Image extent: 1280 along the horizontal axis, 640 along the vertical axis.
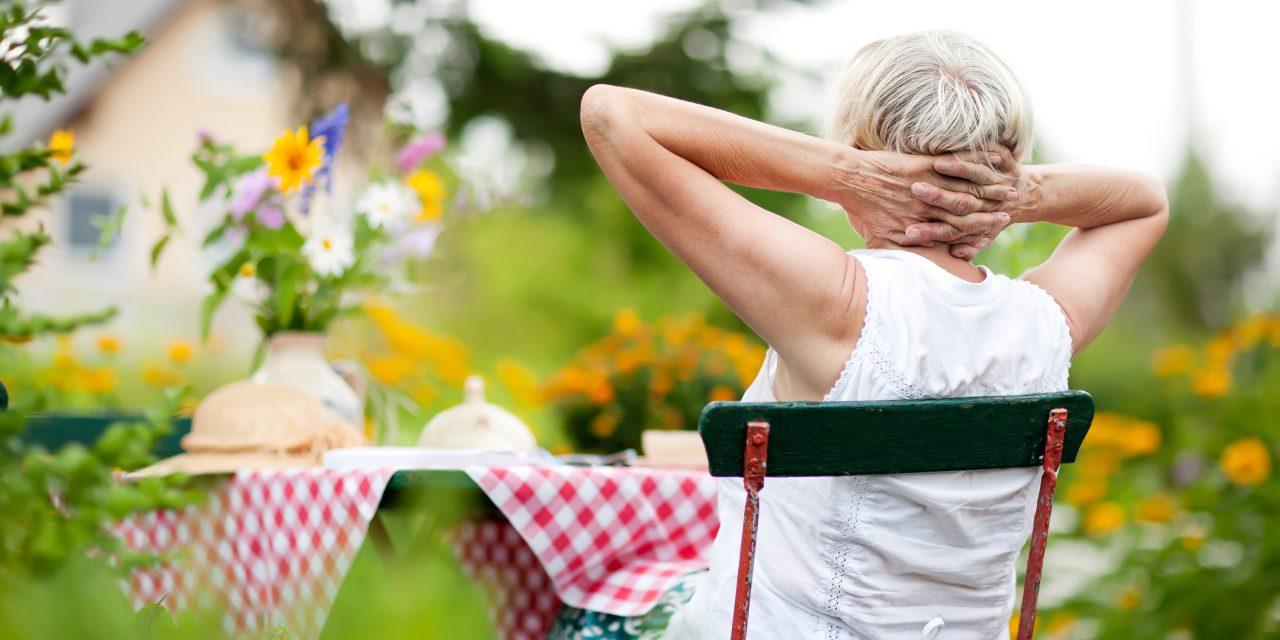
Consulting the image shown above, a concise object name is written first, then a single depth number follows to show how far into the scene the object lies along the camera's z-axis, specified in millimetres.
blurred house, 19156
